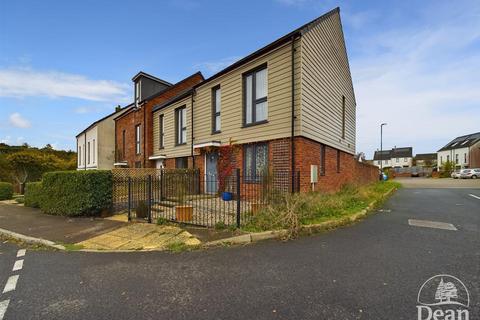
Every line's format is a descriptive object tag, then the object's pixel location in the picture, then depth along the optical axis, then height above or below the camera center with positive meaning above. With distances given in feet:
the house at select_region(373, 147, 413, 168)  277.44 +6.66
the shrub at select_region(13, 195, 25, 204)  52.31 -7.18
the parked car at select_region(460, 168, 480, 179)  131.95 -5.60
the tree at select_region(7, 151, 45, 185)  72.74 -0.21
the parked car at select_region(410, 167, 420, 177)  188.01 -6.42
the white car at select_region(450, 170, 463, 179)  137.98 -5.96
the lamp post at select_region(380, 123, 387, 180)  110.32 +12.95
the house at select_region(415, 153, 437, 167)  267.74 +4.70
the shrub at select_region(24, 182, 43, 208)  39.64 -4.65
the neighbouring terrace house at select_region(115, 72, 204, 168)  62.44 +11.58
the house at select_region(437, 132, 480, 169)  174.09 +8.52
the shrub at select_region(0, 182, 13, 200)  59.88 -5.96
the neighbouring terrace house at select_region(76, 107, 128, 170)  84.59 +7.50
